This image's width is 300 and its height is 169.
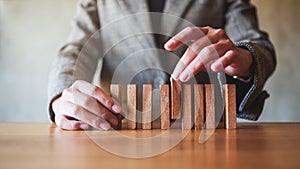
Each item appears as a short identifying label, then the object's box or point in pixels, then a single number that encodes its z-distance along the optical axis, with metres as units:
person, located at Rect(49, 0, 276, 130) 0.70
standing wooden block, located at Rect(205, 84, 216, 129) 0.68
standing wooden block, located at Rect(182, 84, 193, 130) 0.68
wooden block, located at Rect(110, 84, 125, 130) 0.70
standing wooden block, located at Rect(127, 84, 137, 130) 0.69
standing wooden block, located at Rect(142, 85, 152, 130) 0.69
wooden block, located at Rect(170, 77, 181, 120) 0.68
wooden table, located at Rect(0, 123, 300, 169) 0.34
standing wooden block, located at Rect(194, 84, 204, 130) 0.68
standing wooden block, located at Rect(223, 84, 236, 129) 0.70
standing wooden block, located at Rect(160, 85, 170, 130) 0.68
